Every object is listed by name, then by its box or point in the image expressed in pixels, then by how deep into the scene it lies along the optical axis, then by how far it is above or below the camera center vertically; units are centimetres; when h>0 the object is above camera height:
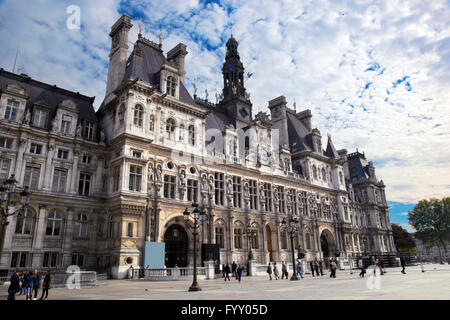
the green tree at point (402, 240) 8572 +318
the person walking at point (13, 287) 1237 -87
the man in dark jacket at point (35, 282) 1451 -85
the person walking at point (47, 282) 1441 -84
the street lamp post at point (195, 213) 1876 +256
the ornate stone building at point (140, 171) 2725 +880
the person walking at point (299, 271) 2792 -132
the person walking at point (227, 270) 2542 -97
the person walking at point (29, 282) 1428 -81
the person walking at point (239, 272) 2320 -107
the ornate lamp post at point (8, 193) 1526 +326
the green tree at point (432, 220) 7231 +700
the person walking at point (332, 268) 2594 -109
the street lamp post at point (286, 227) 4462 +385
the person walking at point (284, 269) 2845 -113
